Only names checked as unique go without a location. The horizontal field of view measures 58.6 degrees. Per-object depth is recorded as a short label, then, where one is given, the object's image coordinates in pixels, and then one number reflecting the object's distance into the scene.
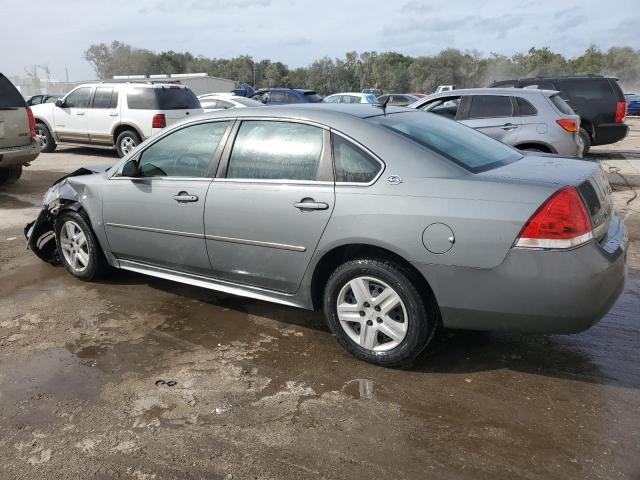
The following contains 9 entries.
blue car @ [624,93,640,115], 30.30
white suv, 12.59
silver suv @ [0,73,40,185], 9.05
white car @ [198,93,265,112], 17.05
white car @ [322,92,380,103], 22.13
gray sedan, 3.01
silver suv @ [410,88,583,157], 8.30
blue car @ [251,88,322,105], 19.91
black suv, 12.10
